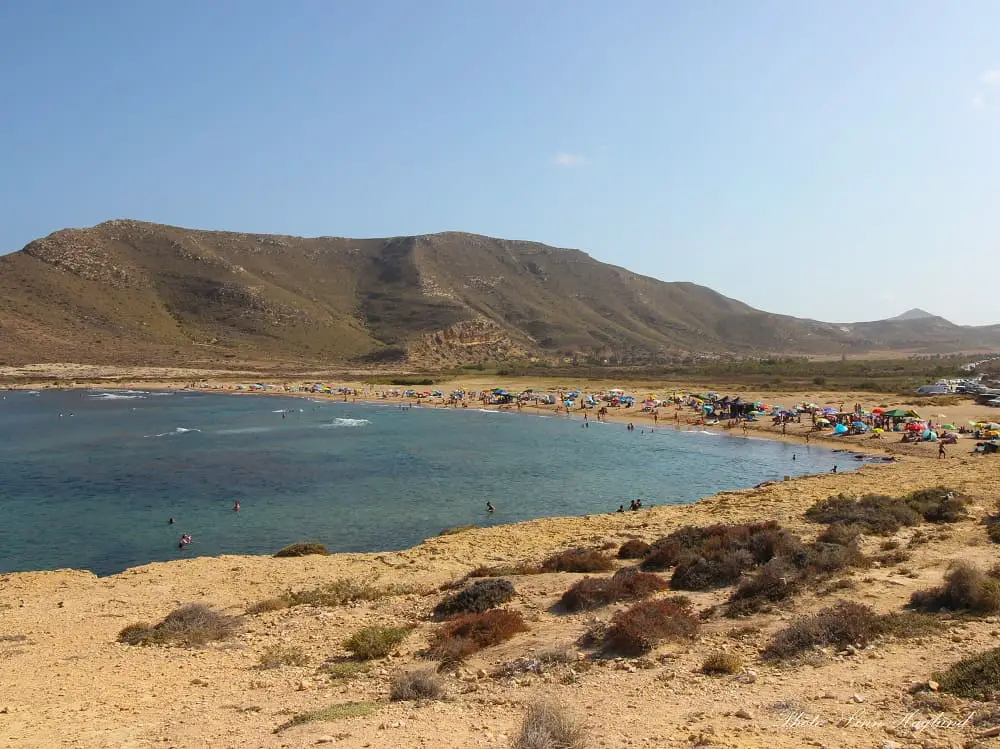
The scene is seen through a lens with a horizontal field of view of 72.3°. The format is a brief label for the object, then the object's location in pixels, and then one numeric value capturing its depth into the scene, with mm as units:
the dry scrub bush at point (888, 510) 17844
